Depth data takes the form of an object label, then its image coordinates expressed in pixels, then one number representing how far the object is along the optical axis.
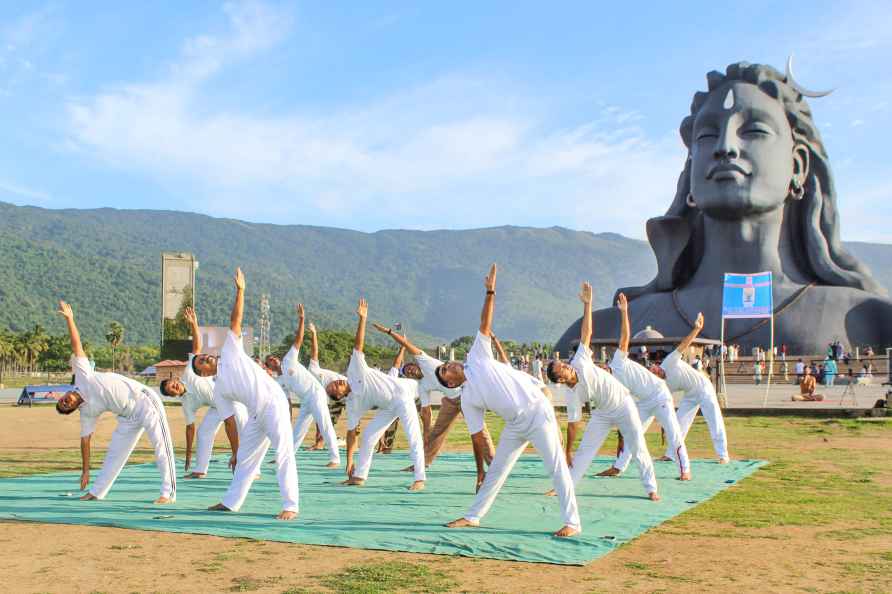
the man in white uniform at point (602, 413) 9.94
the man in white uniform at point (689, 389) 13.95
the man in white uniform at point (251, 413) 9.36
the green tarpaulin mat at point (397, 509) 8.05
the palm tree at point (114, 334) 77.25
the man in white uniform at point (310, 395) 14.15
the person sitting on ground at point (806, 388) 28.41
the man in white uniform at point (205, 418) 12.83
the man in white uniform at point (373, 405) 11.97
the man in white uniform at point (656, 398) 12.32
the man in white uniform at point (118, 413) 10.20
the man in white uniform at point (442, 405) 12.55
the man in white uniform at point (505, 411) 8.32
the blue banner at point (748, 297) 31.30
